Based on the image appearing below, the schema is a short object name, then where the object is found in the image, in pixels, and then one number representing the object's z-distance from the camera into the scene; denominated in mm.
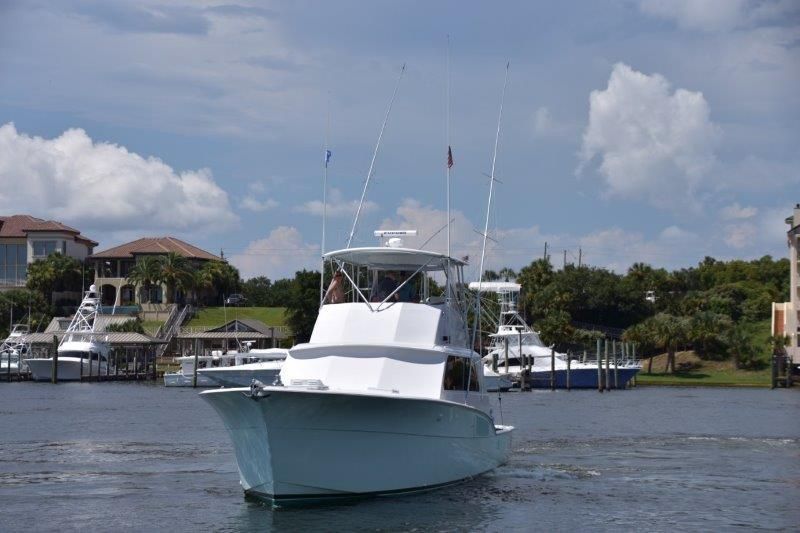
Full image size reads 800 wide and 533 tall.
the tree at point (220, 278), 131250
